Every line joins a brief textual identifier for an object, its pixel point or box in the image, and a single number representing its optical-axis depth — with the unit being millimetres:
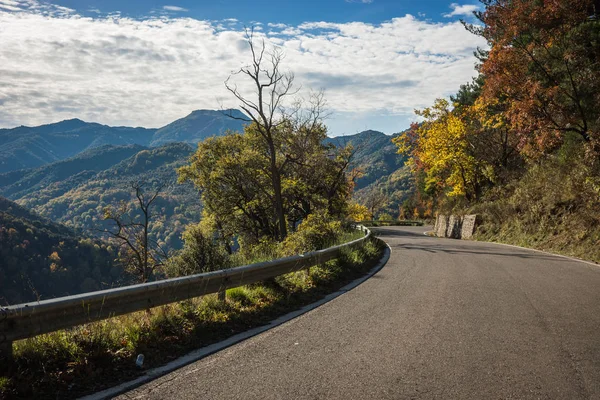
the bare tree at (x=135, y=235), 22822
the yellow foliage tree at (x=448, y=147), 29859
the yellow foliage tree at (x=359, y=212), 61219
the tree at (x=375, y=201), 74319
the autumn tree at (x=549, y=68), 16422
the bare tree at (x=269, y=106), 19578
